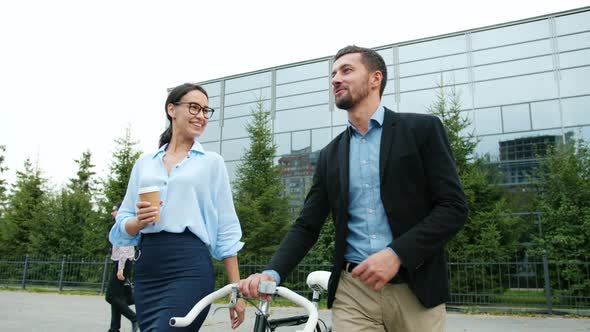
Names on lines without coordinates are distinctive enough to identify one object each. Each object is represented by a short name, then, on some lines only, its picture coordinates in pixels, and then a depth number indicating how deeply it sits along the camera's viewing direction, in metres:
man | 2.01
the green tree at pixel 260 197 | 16.19
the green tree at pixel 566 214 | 10.92
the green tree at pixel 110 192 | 18.88
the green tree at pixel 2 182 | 30.12
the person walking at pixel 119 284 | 6.80
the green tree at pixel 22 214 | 22.33
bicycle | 1.75
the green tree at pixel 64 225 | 20.39
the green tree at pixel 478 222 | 12.08
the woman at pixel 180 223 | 2.50
